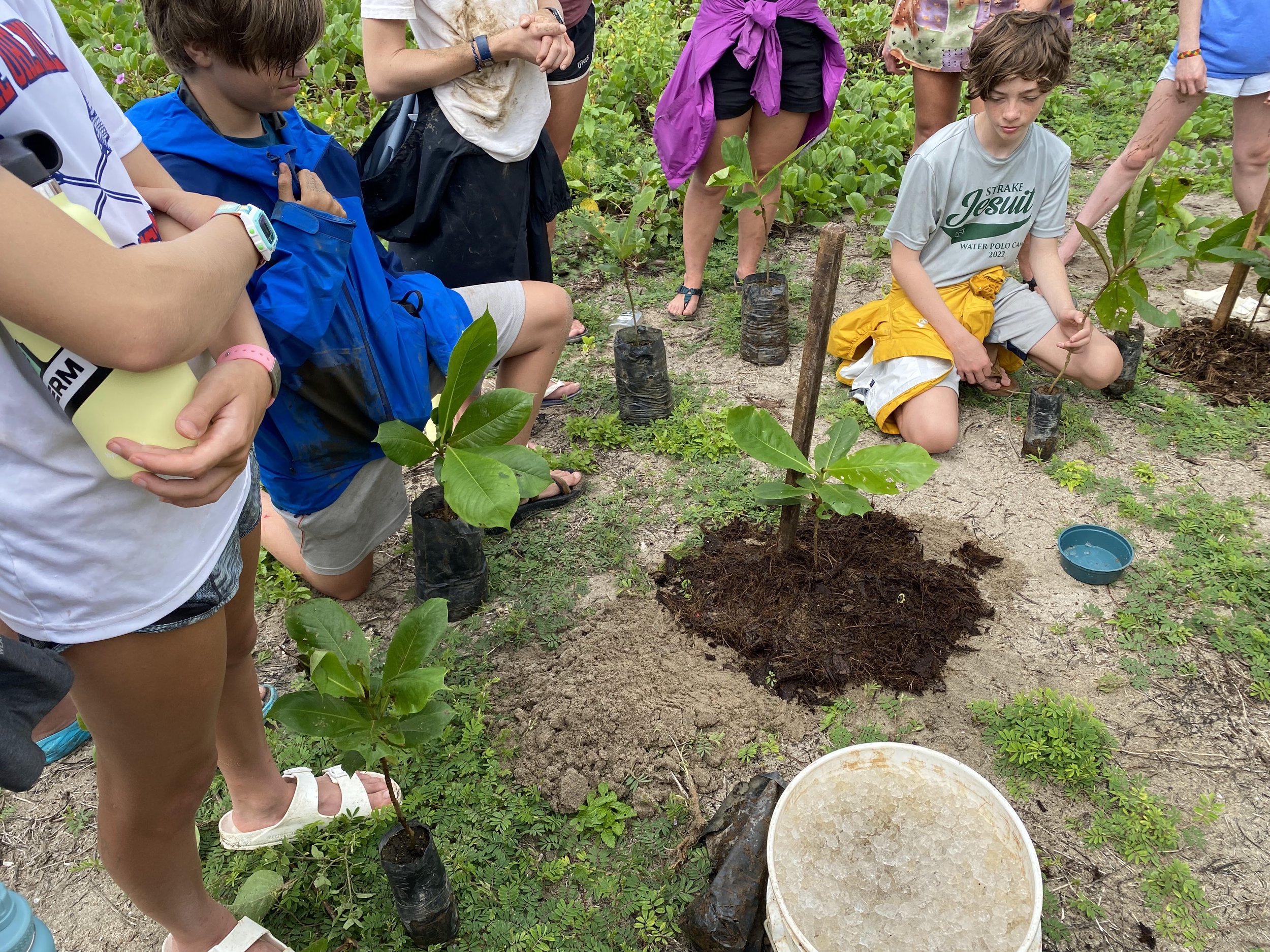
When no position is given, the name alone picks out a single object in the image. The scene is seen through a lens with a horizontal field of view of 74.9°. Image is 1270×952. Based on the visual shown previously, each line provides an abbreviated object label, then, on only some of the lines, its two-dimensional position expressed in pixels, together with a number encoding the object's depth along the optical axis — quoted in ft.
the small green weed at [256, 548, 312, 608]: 9.23
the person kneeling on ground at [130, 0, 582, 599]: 5.91
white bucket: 5.01
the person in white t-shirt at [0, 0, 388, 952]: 3.31
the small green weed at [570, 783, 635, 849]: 6.78
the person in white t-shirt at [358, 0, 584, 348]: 8.70
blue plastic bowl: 8.66
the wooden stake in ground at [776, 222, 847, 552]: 6.93
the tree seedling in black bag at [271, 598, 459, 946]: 5.40
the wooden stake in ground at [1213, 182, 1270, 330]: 10.57
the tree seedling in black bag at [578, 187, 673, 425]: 10.87
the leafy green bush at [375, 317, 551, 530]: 6.55
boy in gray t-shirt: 10.05
